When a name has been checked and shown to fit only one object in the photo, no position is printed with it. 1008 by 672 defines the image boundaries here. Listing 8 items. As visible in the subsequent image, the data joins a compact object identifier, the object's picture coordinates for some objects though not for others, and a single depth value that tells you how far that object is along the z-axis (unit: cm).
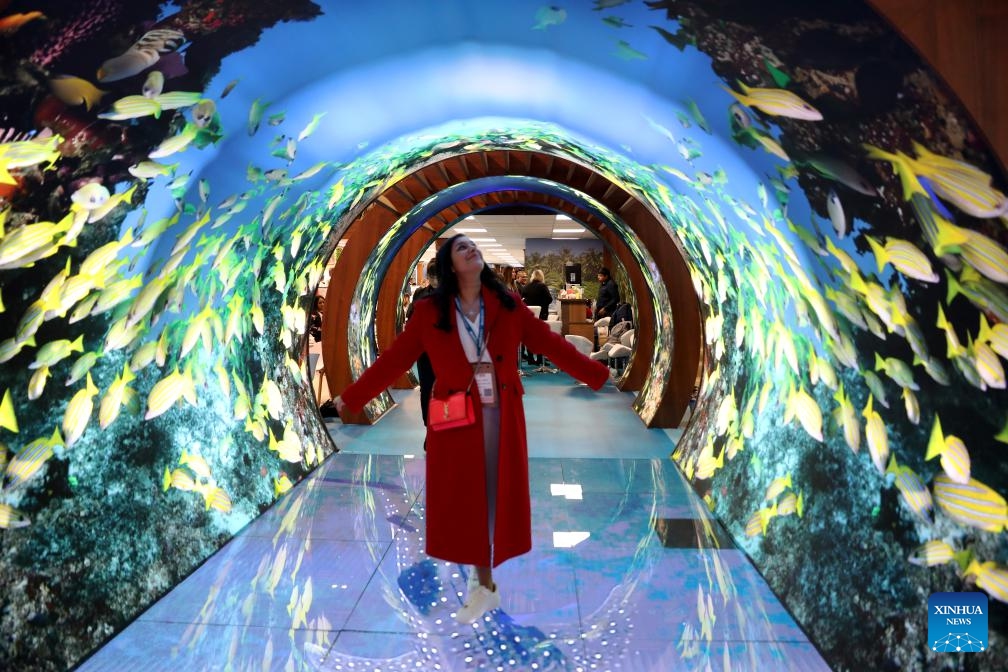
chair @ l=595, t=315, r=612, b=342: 1575
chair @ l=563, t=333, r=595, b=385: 1351
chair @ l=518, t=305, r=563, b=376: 1505
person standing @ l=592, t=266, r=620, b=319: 1588
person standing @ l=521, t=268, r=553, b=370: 1559
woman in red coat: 365
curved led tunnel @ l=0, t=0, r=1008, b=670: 242
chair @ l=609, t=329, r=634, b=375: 1305
